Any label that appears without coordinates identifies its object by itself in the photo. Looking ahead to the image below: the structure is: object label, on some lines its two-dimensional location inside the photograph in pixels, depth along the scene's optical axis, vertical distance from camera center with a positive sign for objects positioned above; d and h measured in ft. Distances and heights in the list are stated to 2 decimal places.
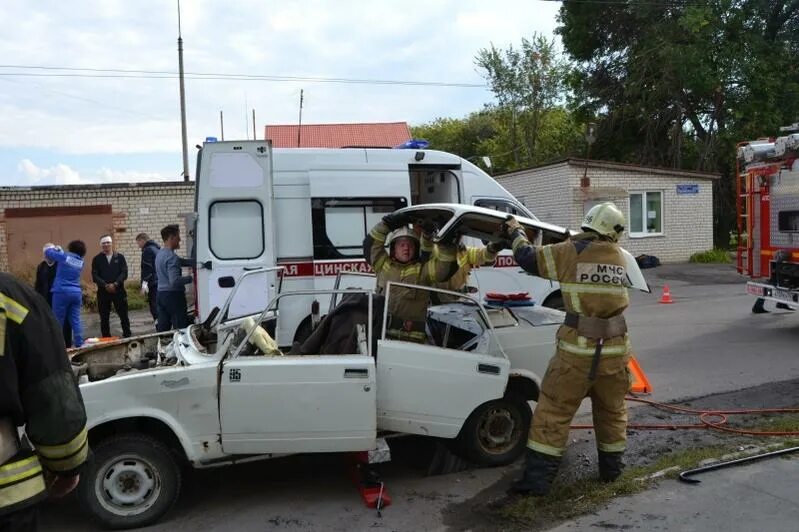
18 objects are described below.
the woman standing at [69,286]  31.17 -1.42
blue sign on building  69.28 +4.66
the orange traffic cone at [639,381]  22.84 -4.74
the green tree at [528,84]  106.42 +24.11
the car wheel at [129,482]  13.67 -4.57
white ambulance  25.70 +1.54
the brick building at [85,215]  57.77 +3.24
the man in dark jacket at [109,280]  34.04 -1.32
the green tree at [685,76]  72.95 +17.49
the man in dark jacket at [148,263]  35.81 -0.59
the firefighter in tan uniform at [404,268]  17.62 -0.66
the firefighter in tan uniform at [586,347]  14.82 -2.32
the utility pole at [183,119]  77.77 +14.63
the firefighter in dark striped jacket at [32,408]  7.06 -1.60
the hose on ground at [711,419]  18.75 -5.19
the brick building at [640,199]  66.03 +3.76
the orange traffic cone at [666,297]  45.24 -3.94
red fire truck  31.73 +0.83
